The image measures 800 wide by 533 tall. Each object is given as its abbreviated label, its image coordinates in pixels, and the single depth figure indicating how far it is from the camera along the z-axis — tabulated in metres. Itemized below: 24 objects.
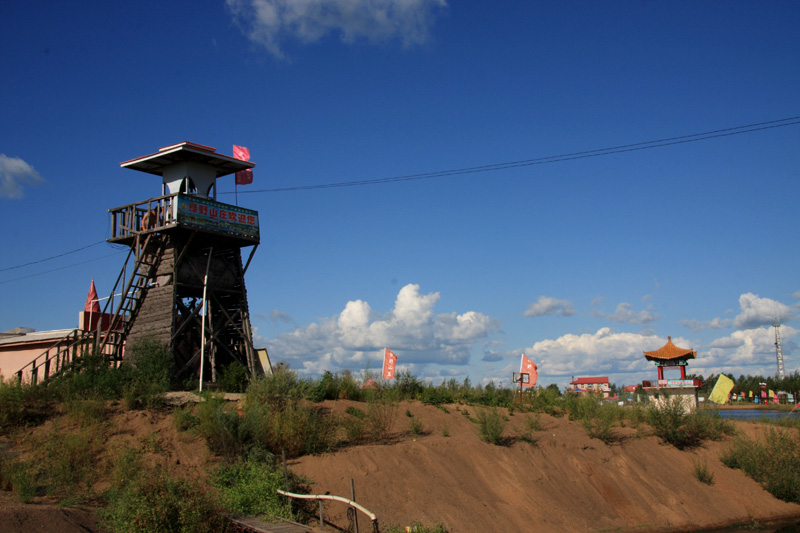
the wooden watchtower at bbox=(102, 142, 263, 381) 25.08
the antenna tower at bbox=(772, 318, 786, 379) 107.31
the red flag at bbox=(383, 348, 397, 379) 26.83
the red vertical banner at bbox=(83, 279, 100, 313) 26.28
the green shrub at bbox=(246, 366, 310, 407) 19.78
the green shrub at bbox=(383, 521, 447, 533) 14.27
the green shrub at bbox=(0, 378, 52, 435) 17.42
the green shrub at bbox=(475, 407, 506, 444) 21.14
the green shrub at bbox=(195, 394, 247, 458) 16.64
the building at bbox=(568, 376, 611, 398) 99.08
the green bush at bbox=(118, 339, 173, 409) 19.78
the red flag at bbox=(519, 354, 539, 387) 28.87
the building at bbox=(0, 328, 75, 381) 26.58
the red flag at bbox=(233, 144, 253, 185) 28.14
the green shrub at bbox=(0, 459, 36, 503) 13.32
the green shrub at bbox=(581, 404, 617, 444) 24.14
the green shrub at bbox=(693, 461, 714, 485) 23.23
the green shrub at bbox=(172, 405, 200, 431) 17.89
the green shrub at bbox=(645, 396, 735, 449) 25.66
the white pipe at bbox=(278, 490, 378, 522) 11.97
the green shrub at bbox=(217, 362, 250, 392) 24.34
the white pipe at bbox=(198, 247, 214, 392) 24.31
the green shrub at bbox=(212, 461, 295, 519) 13.93
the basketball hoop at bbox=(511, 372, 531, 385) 28.14
